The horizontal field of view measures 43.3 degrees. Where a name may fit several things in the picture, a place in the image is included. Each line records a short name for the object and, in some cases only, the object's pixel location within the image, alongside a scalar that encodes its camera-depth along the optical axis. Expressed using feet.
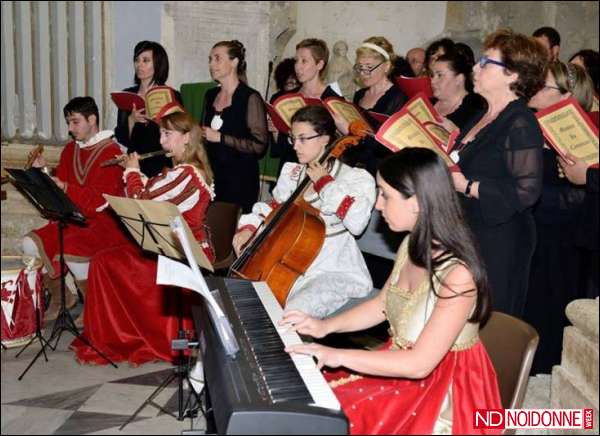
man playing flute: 15.06
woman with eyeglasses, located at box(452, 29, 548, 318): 9.10
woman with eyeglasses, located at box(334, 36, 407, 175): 13.73
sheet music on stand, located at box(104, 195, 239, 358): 6.27
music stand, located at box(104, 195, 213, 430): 9.87
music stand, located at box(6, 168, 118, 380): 12.07
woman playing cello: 11.05
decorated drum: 13.20
